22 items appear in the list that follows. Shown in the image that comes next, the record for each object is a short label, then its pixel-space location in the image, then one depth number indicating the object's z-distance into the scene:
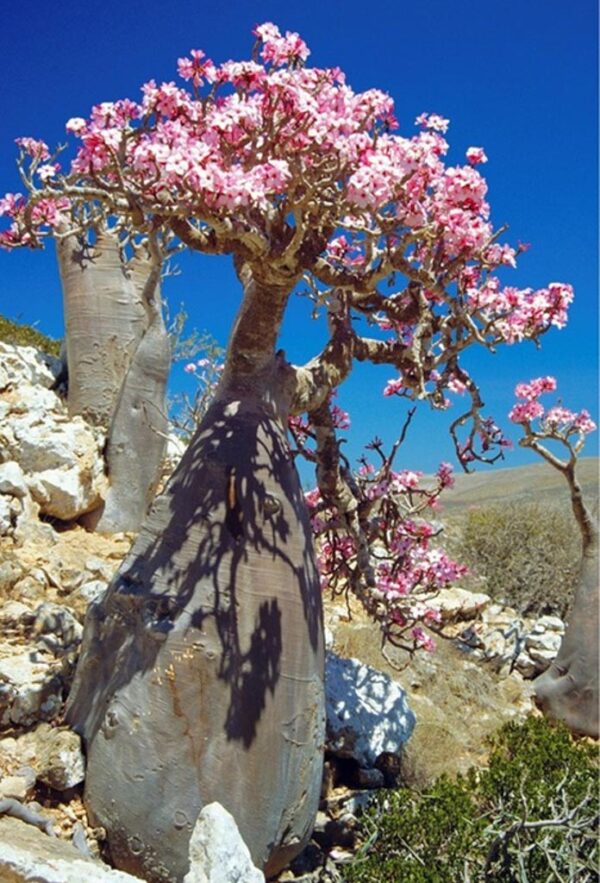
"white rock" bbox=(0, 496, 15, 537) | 5.41
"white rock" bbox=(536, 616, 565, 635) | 8.77
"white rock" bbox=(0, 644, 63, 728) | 3.42
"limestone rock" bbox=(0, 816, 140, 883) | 2.29
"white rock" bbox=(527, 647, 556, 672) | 7.82
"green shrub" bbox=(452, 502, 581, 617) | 10.29
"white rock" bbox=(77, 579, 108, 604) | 4.69
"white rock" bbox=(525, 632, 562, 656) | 8.03
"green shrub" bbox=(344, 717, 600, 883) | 3.15
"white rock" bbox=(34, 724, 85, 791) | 3.13
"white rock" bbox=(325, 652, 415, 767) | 4.35
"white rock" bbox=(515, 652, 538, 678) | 7.87
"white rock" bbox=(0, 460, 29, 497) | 5.76
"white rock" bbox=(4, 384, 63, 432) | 6.46
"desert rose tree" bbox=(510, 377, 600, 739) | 6.41
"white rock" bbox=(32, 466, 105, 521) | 6.11
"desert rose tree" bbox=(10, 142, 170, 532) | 6.78
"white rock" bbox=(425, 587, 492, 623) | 8.10
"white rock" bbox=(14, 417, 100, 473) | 6.22
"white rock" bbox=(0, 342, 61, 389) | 7.06
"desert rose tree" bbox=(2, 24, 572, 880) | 3.01
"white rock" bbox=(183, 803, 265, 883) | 2.54
